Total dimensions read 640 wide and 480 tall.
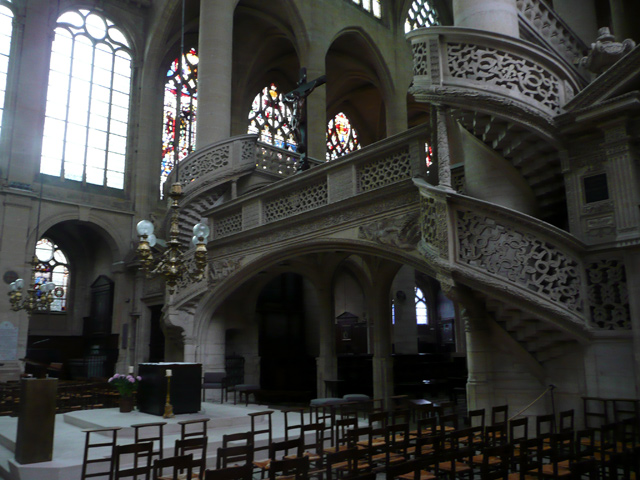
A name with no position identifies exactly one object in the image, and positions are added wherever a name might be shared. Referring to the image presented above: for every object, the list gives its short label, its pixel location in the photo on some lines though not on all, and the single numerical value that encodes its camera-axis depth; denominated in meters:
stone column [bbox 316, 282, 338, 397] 13.54
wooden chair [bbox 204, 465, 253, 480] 3.49
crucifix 13.51
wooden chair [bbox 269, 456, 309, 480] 3.95
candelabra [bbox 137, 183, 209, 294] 7.11
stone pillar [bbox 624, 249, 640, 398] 6.01
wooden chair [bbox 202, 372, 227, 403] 12.24
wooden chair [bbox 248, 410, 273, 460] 7.24
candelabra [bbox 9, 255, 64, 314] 12.95
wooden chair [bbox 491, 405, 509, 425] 6.33
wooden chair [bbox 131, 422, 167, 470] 7.69
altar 8.67
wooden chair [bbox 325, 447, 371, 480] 4.03
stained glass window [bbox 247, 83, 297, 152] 22.98
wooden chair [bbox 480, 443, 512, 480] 3.84
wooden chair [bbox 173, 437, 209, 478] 4.83
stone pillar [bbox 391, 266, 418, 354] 15.65
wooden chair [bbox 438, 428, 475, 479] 4.21
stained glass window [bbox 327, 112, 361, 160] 25.62
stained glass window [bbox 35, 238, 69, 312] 20.64
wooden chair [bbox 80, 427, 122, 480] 5.36
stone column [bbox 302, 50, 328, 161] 16.69
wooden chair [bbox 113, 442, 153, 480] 4.77
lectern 6.23
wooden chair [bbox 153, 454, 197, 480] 4.12
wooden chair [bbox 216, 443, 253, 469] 4.64
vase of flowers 8.91
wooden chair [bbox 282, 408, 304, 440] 8.02
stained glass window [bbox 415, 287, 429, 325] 26.98
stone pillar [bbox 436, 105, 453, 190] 7.09
